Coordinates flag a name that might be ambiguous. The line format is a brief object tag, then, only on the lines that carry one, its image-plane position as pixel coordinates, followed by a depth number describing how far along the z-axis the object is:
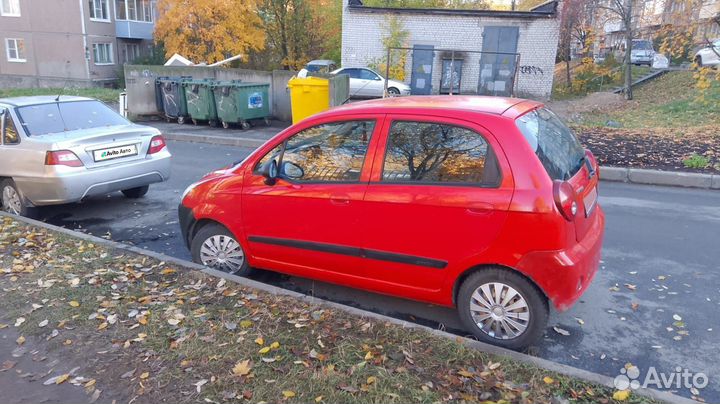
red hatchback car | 3.41
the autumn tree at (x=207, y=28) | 32.03
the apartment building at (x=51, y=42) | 35.44
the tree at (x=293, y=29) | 34.84
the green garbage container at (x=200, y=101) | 14.54
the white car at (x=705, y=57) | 22.27
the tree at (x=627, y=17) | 19.62
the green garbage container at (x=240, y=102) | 14.02
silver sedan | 6.20
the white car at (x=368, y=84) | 20.73
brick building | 22.66
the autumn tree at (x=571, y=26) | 23.86
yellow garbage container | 12.62
